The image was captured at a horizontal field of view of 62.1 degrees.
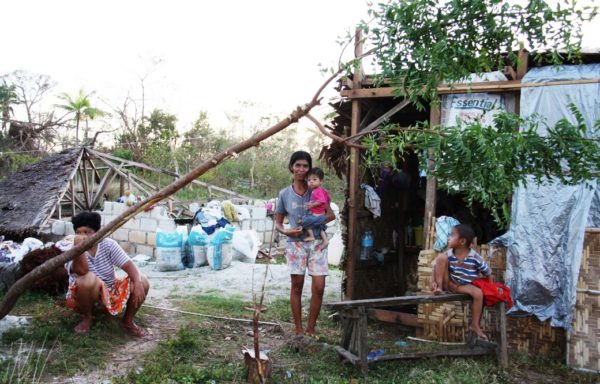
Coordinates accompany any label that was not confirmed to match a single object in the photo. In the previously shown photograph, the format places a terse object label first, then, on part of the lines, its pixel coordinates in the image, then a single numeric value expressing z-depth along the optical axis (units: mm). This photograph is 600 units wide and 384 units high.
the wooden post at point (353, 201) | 6000
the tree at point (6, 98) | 22344
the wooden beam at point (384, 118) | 5639
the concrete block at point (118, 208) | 11180
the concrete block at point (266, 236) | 12812
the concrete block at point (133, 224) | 10779
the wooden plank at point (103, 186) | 12169
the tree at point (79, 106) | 23650
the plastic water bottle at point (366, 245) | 6574
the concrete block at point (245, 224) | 11818
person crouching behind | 4266
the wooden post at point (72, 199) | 11008
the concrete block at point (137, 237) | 10742
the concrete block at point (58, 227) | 10883
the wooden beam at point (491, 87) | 4801
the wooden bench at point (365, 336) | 4086
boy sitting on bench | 4473
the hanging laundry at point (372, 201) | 6383
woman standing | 4816
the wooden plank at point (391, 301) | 4156
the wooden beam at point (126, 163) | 11661
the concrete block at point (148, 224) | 10469
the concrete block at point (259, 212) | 12211
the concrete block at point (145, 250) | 10594
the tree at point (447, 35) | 2996
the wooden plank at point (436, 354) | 4113
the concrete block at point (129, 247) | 10945
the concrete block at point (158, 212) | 10508
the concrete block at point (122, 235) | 11094
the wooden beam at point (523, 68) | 5043
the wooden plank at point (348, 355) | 4045
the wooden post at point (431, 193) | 5469
